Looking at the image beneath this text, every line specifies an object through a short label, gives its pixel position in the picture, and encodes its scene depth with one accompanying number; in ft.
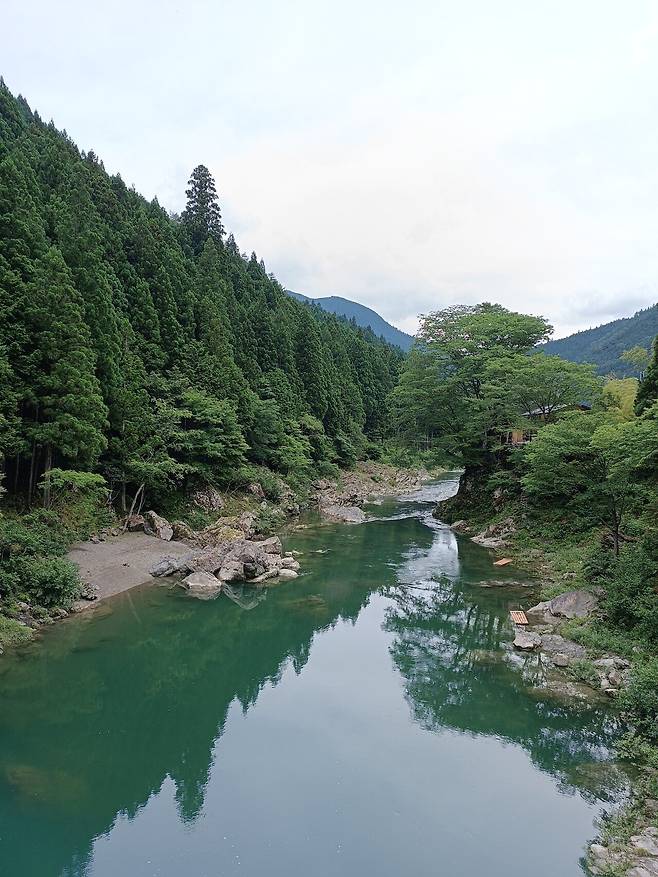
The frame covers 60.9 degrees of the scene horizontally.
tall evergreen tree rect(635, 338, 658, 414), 73.01
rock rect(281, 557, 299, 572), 75.15
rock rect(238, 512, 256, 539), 89.95
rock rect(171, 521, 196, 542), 83.29
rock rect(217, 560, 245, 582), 69.10
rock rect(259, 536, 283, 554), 79.97
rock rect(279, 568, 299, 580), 72.48
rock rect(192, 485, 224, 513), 96.68
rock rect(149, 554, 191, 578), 69.00
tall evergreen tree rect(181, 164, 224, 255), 198.08
